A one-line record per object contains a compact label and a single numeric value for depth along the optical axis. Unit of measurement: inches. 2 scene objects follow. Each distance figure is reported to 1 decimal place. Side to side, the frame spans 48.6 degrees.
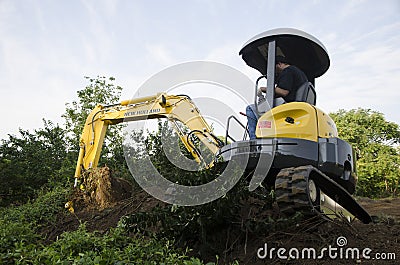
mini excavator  163.5
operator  204.8
